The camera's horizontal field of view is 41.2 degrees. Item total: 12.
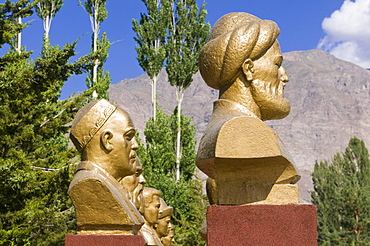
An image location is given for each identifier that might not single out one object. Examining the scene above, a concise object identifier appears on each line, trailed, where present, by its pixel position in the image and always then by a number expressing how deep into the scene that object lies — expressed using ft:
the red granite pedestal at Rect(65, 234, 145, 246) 13.93
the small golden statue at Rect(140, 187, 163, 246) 25.02
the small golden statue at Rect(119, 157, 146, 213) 18.48
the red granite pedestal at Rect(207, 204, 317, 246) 11.22
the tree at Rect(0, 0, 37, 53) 30.66
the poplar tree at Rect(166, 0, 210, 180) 61.11
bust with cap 14.26
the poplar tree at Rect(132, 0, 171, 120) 62.08
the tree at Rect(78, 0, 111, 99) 58.54
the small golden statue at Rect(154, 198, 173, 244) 27.04
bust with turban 11.18
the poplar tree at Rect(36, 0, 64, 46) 61.21
